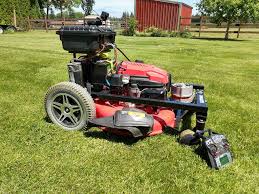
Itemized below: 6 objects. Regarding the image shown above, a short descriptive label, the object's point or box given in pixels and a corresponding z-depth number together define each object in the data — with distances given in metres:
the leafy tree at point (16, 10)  20.95
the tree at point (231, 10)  17.46
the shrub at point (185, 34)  19.62
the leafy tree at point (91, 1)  62.20
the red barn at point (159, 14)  22.22
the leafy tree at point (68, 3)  42.07
